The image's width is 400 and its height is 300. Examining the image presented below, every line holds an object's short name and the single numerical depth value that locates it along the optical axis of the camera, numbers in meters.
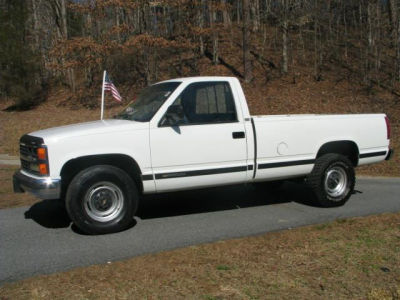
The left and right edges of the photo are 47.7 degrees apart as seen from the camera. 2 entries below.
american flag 13.21
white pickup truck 5.76
